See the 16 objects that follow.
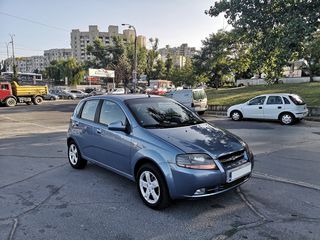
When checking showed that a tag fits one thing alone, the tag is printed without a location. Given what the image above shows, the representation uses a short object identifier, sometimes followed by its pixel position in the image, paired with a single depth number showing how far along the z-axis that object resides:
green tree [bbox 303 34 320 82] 36.62
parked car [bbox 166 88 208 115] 17.50
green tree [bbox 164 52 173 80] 76.22
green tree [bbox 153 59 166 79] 74.62
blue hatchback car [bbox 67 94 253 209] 3.61
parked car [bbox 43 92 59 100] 40.09
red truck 26.61
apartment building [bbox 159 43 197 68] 141.50
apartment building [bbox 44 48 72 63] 126.38
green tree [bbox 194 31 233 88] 37.53
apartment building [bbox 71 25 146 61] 98.00
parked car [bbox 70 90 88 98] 45.27
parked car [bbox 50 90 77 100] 42.94
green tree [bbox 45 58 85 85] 77.00
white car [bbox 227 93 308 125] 12.96
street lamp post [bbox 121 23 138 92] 28.30
